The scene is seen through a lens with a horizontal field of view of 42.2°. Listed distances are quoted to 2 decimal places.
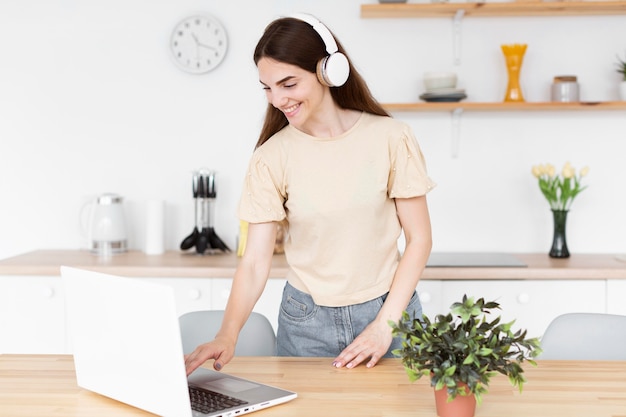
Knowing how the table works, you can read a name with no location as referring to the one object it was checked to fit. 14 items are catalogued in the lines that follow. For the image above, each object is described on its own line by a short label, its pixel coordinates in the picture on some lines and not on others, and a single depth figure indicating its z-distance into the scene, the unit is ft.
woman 6.46
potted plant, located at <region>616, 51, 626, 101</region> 11.23
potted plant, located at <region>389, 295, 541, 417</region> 4.52
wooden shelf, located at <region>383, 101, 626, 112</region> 10.96
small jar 11.12
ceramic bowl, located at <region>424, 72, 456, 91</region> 11.07
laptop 4.52
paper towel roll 11.53
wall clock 11.75
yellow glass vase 11.17
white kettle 11.45
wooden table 4.85
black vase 11.12
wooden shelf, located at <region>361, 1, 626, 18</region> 10.93
